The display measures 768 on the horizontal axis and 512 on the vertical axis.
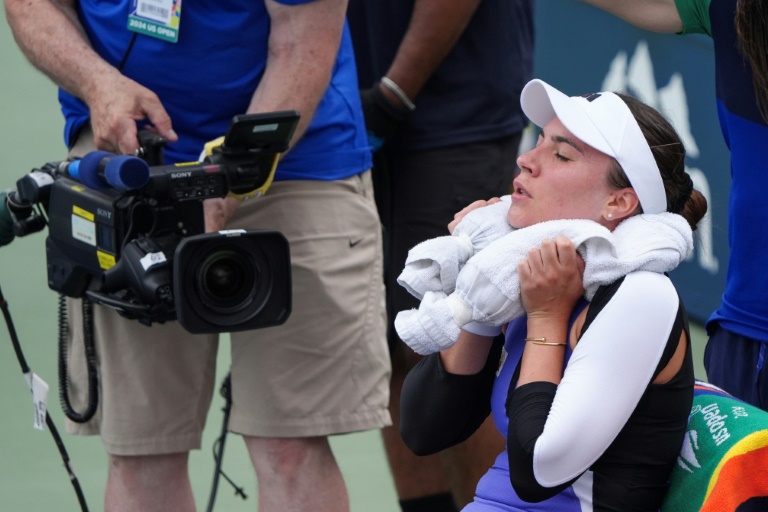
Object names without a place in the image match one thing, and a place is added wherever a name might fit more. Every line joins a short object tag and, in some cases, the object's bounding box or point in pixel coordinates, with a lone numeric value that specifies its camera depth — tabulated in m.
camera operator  16.44
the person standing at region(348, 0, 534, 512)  16.95
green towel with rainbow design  15.62
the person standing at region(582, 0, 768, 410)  15.89
